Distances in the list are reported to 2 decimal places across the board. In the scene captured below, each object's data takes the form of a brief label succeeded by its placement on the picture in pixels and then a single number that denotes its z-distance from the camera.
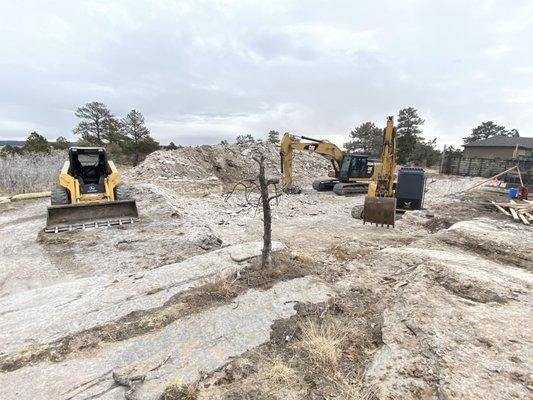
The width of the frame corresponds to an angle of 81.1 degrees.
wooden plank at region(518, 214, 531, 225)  9.16
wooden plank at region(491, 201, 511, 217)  10.44
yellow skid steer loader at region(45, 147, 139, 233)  7.89
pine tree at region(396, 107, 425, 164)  39.03
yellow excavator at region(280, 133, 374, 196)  15.27
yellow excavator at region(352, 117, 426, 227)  8.91
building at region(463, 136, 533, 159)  37.97
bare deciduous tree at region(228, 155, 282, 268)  4.45
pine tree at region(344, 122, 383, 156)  46.56
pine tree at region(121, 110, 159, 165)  32.00
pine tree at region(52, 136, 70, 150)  32.17
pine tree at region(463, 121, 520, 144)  60.06
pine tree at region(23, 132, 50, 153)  27.53
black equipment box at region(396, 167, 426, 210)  10.40
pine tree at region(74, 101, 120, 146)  35.78
